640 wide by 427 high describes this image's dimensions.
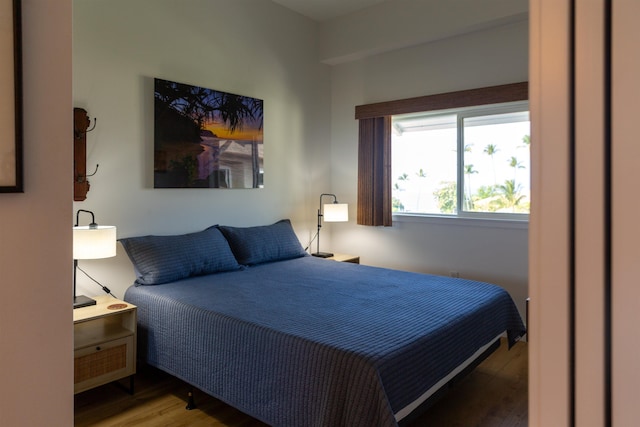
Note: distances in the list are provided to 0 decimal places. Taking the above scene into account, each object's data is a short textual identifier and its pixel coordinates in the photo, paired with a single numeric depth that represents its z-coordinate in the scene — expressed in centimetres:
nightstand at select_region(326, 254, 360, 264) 450
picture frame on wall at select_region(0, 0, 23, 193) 114
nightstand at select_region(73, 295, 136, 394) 250
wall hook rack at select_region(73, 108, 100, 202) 292
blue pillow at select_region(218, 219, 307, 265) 376
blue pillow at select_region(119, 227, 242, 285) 309
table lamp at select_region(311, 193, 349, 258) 448
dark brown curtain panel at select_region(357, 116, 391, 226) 446
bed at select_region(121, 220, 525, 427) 188
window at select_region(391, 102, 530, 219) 383
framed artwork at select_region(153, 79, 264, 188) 348
